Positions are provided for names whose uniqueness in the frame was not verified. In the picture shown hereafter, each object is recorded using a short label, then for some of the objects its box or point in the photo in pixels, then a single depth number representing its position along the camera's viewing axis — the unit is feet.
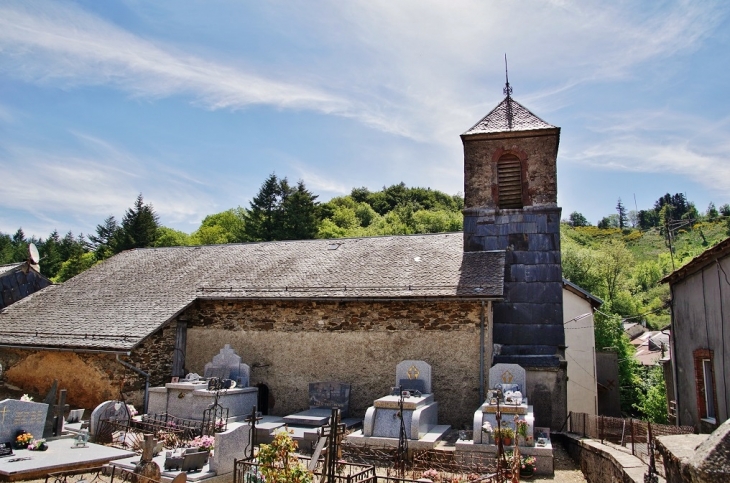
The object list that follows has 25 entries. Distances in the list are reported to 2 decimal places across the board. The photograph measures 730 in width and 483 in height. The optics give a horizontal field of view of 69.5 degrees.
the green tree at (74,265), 185.57
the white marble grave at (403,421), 39.55
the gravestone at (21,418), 36.82
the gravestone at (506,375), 44.50
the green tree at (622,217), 401.80
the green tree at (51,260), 205.46
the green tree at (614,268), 164.86
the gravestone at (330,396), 49.11
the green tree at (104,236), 204.56
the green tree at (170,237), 202.21
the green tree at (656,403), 84.37
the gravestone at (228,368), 52.49
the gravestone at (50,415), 40.70
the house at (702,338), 36.60
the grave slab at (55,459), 31.40
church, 49.08
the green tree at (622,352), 107.34
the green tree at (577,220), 382.14
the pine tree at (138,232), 187.32
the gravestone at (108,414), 43.68
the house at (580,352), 79.87
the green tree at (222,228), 200.64
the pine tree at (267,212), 179.83
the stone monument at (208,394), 47.85
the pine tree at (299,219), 176.86
